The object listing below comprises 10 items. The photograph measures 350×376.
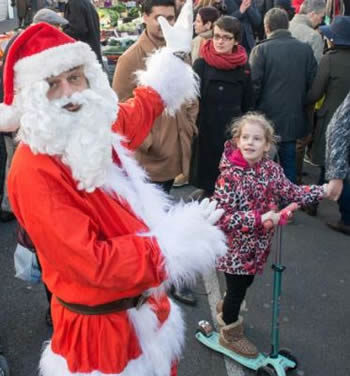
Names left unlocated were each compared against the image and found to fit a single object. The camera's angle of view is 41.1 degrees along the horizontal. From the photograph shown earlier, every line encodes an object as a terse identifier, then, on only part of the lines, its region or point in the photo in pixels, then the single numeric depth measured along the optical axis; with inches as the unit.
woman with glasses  156.1
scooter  102.0
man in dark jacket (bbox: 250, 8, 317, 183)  181.8
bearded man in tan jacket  124.2
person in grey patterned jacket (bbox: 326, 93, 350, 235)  108.9
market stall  297.0
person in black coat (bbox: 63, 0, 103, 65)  257.8
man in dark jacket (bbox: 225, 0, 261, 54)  279.1
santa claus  59.1
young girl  100.0
